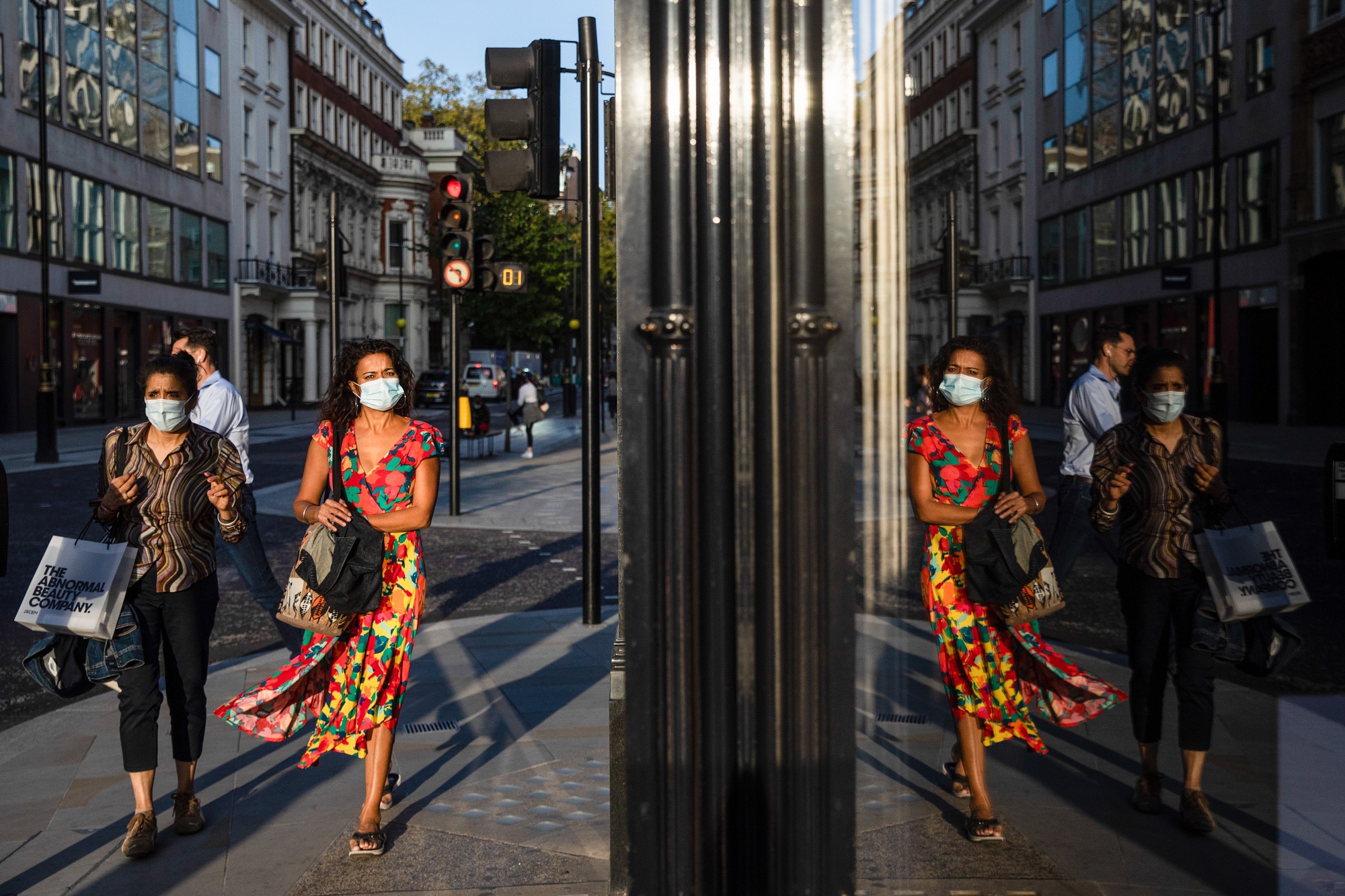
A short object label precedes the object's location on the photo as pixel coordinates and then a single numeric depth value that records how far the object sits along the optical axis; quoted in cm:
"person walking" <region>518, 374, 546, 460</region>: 2352
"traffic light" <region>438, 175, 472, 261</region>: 1193
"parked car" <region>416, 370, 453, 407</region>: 4569
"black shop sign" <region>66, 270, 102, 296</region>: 2369
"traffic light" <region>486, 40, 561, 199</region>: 779
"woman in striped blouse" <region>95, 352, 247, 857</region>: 403
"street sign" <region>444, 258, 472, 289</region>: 1177
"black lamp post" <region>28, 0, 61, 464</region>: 1936
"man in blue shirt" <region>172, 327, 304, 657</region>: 655
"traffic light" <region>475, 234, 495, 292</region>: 1199
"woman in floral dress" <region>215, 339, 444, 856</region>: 407
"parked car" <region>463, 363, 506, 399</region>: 5203
